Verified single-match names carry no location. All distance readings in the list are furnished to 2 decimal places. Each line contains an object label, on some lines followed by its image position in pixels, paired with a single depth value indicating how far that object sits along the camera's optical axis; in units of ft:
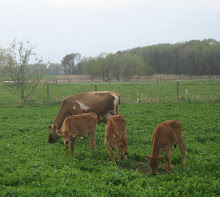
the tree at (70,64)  346.33
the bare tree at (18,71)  83.71
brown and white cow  39.86
